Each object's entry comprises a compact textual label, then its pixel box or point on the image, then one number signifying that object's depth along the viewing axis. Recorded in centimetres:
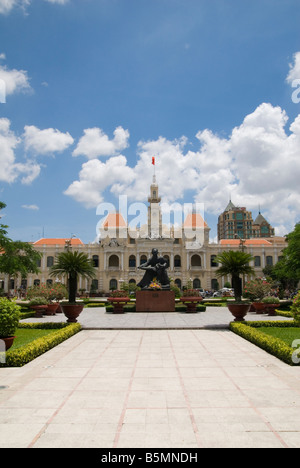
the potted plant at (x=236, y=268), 1641
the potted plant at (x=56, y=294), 2269
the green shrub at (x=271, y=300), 2088
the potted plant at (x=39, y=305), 2133
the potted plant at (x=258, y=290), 2248
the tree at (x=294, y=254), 2614
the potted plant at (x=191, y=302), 2319
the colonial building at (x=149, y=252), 6456
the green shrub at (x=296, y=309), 957
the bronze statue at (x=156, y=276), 2420
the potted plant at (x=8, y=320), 845
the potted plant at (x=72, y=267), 1744
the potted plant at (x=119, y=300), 2283
